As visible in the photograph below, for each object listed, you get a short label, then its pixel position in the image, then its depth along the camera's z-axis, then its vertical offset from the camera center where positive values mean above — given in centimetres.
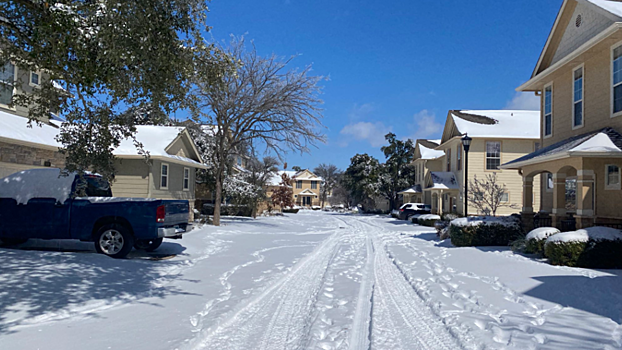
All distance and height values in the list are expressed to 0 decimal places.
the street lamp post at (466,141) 1814 +240
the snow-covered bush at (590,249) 920 -102
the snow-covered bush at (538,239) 1090 -99
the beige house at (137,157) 1471 +135
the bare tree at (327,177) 8338 +379
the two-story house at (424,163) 3675 +301
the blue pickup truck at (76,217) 1000 -67
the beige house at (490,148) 2703 +323
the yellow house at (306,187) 8300 +141
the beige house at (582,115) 1130 +270
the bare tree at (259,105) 2052 +418
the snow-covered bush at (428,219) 2786 -145
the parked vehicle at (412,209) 3538 -103
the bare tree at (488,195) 2658 +25
